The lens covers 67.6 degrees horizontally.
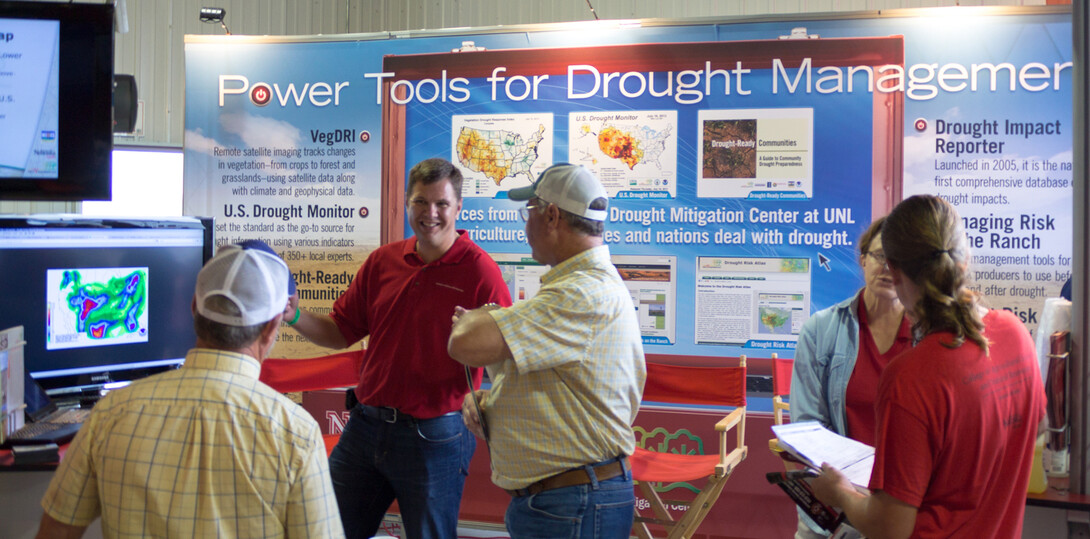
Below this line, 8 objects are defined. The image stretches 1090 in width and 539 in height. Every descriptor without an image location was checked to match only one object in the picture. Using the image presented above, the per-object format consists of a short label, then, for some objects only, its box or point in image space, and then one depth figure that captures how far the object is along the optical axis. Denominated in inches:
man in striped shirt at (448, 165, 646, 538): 76.2
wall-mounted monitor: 104.2
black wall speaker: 115.6
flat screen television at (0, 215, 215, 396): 98.2
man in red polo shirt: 107.0
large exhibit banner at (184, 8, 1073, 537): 150.4
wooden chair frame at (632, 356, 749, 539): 139.1
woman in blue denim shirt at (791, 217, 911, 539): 97.3
